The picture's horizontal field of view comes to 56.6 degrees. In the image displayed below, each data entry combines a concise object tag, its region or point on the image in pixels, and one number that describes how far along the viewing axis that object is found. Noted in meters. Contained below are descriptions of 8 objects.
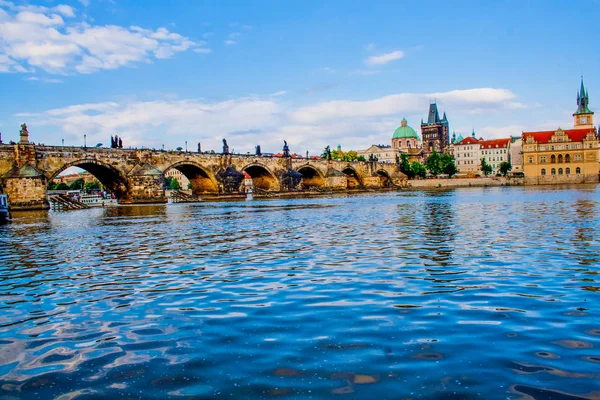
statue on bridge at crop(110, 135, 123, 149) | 60.53
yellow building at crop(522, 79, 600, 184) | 116.56
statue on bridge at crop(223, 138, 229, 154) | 74.00
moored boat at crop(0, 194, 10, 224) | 30.15
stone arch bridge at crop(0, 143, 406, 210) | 45.91
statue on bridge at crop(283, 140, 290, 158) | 86.69
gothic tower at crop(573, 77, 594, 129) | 129.12
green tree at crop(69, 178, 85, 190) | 178.01
